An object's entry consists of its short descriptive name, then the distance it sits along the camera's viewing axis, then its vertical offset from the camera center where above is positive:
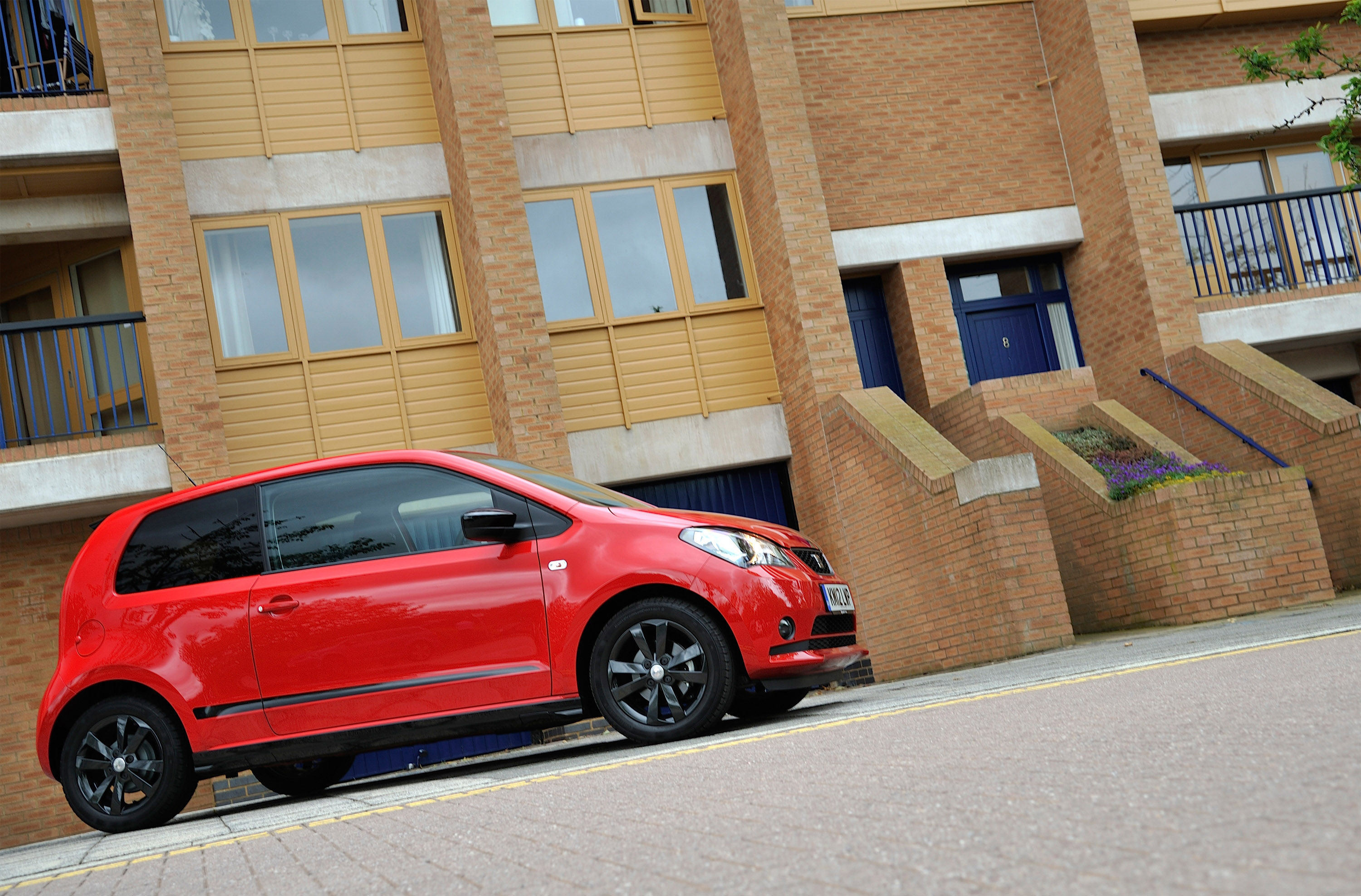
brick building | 12.19 +3.37
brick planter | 11.30 -0.85
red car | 6.48 -0.10
